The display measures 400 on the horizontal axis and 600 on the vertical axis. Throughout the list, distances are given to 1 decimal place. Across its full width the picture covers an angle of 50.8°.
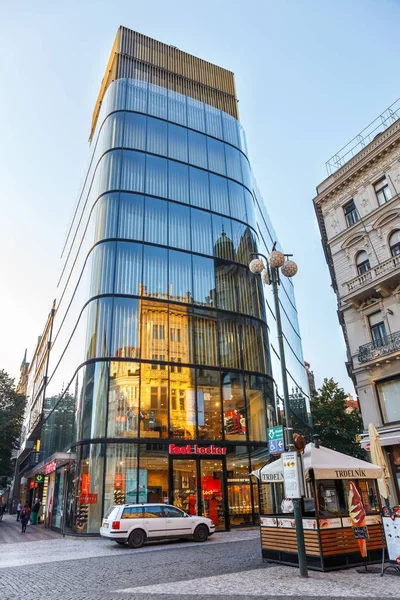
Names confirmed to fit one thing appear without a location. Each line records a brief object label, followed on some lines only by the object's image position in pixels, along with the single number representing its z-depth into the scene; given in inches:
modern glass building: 844.0
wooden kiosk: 400.2
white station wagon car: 623.5
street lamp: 370.3
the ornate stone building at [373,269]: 887.1
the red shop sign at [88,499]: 767.1
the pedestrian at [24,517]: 972.3
